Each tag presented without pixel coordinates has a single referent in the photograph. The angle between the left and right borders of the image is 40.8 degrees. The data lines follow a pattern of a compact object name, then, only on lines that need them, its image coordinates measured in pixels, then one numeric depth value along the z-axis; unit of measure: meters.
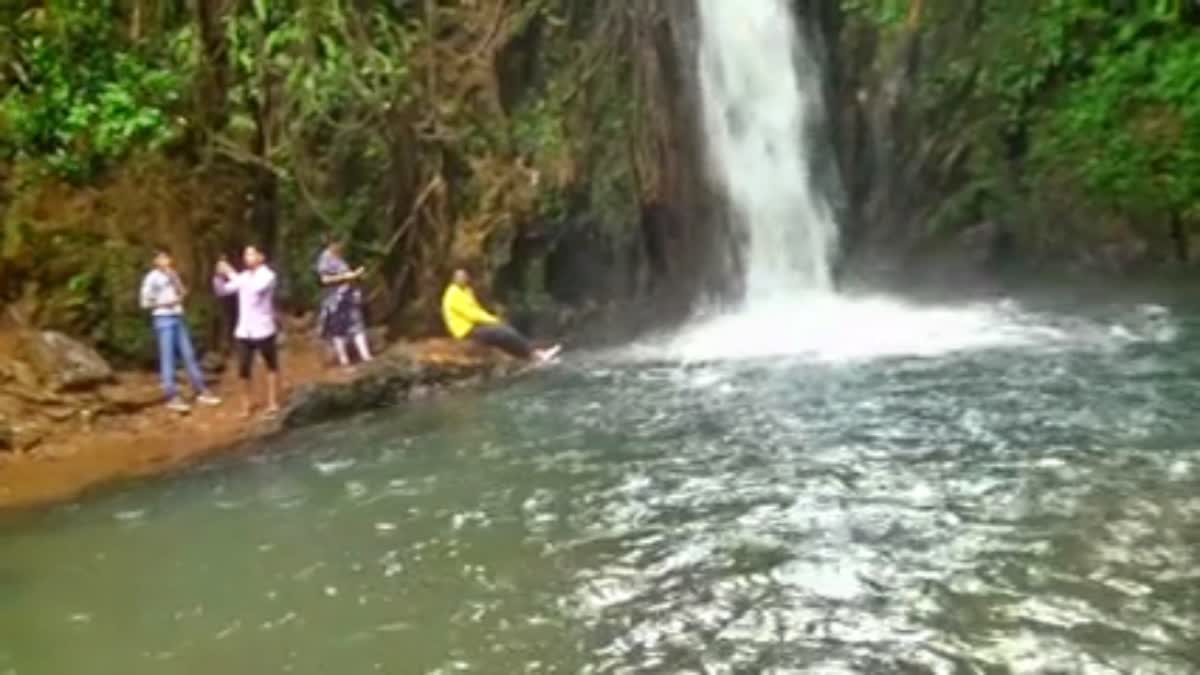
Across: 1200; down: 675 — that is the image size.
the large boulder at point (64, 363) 16.72
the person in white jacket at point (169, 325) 16.69
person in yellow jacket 18.38
